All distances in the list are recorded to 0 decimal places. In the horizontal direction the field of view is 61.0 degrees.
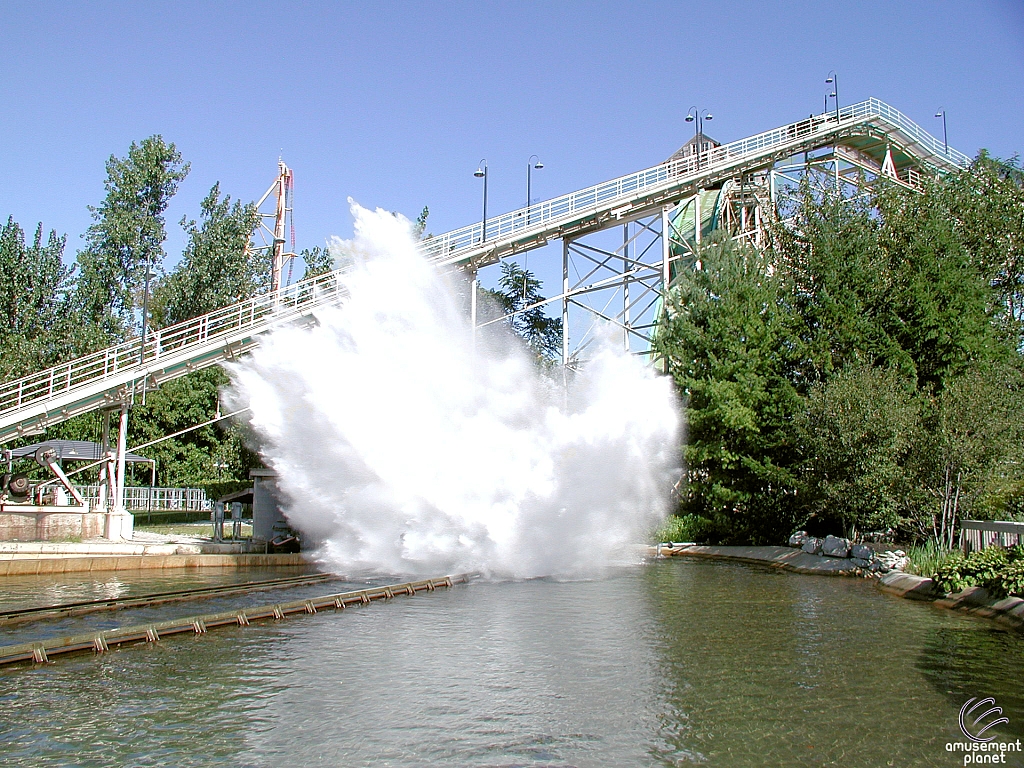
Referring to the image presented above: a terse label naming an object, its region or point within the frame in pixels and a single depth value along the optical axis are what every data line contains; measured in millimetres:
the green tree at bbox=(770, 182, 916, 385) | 31234
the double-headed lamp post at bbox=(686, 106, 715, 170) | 44850
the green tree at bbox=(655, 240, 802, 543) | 31203
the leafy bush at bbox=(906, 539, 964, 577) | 20161
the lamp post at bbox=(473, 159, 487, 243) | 39812
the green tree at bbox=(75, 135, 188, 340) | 49156
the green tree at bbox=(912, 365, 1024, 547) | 21859
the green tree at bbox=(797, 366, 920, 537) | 24250
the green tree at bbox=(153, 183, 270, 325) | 49844
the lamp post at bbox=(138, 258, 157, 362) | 27841
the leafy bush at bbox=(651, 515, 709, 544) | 33312
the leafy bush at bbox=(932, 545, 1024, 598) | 15820
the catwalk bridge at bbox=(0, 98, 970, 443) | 28406
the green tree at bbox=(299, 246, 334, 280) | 57875
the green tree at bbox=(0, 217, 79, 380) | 45688
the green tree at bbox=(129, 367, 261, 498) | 45875
